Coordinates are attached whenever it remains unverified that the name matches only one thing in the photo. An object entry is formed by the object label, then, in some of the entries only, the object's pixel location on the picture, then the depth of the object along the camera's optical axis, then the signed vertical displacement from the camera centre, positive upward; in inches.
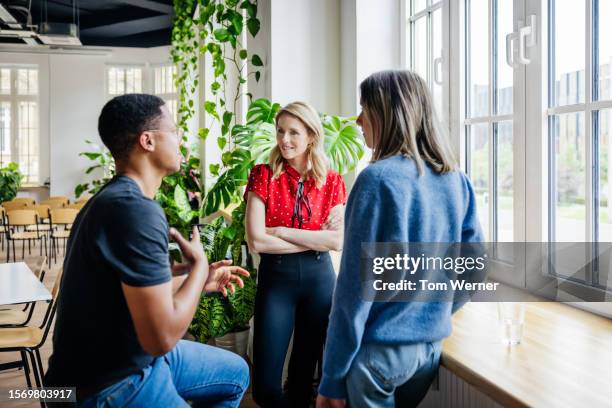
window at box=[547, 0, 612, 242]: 75.8 +11.3
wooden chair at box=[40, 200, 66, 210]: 377.7 -1.3
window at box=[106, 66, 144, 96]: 524.1 +111.2
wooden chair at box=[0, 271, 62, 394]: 122.8 -30.3
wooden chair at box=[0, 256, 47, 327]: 140.3 -29.3
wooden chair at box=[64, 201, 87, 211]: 354.0 -3.1
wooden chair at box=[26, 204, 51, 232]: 342.8 -6.0
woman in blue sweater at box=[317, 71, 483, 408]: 54.1 -3.0
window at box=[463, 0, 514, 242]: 96.5 +15.3
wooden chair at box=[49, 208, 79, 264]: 327.3 -9.3
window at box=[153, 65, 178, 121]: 513.7 +108.0
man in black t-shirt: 54.9 -8.0
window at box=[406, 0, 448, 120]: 114.9 +34.3
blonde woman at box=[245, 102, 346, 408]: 92.1 -7.2
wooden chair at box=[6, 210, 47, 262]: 317.1 -10.0
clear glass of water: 67.3 -14.6
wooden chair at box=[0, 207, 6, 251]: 332.2 -11.0
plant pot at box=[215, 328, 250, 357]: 154.7 -38.1
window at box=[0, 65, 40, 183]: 519.5 +74.0
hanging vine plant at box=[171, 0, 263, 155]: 149.6 +52.4
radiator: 85.2 -30.7
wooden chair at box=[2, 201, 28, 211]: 357.7 -2.5
